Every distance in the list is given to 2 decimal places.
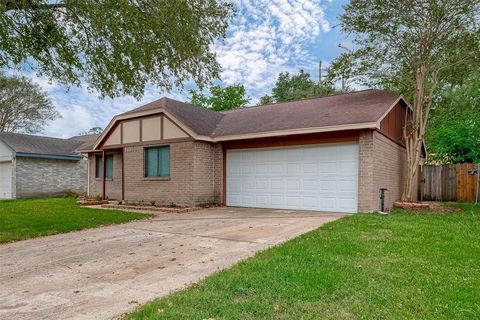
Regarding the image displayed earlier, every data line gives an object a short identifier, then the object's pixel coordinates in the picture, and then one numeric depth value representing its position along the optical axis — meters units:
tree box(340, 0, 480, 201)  10.92
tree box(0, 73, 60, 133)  30.39
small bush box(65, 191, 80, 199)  20.88
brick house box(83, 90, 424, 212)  10.41
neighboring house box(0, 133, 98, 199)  19.61
